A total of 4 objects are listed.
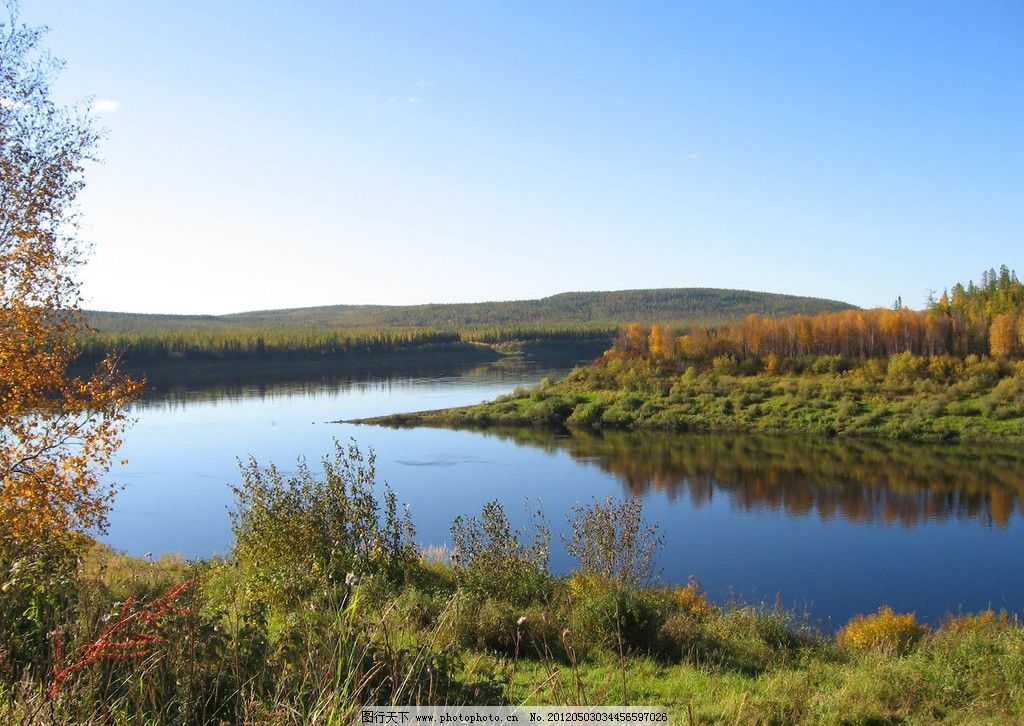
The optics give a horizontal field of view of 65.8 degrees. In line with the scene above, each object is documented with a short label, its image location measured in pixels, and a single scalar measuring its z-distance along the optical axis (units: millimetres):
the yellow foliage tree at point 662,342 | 57531
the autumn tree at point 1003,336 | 48250
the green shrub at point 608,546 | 13297
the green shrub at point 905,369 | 47719
